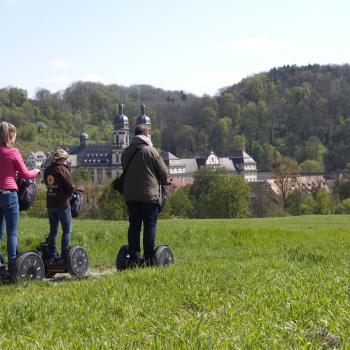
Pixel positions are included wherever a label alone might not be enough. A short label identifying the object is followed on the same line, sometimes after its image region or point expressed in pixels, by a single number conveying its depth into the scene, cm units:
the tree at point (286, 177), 8550
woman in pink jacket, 788
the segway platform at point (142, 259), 868
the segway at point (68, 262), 852
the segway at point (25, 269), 753
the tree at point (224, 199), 7501
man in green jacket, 855
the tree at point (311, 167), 13662
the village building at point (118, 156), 15700
